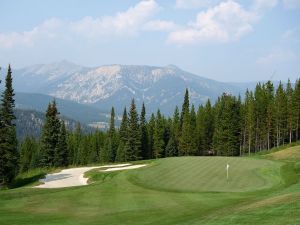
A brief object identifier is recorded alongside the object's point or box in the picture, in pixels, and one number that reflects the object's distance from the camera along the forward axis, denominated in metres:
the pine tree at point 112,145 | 130.57
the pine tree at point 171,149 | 117.94
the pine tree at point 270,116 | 100.75
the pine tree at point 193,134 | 113.75
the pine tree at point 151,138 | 122.86
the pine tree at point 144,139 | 120.94
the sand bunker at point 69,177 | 44.58
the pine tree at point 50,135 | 78.94
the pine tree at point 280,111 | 98.88
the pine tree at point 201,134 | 117.06
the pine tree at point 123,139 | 118.43
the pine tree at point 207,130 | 119.31
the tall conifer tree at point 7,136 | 55.59
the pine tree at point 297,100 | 96.88
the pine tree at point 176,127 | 121.41
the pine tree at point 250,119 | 103.12
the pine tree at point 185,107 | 123.18
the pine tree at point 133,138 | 110.94
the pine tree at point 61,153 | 84.31
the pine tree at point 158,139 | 118.31
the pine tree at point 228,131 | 106.25
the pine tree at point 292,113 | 96.69
